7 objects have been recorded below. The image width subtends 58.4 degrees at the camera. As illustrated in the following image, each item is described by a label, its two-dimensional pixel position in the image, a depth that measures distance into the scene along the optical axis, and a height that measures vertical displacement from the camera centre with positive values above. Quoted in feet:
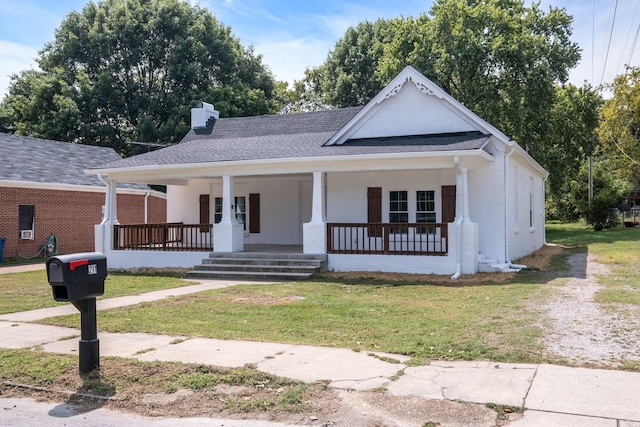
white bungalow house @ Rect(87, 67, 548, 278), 46.85 +2.38
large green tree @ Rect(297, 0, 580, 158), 86.58 +24.67
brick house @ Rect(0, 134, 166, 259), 67.31 +2.47
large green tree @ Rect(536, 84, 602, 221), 100.53 +15.09
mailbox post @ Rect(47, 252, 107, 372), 18.31 -2.31
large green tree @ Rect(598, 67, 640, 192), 127.44 +20.92
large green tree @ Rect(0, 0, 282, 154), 113.39 +29.15
